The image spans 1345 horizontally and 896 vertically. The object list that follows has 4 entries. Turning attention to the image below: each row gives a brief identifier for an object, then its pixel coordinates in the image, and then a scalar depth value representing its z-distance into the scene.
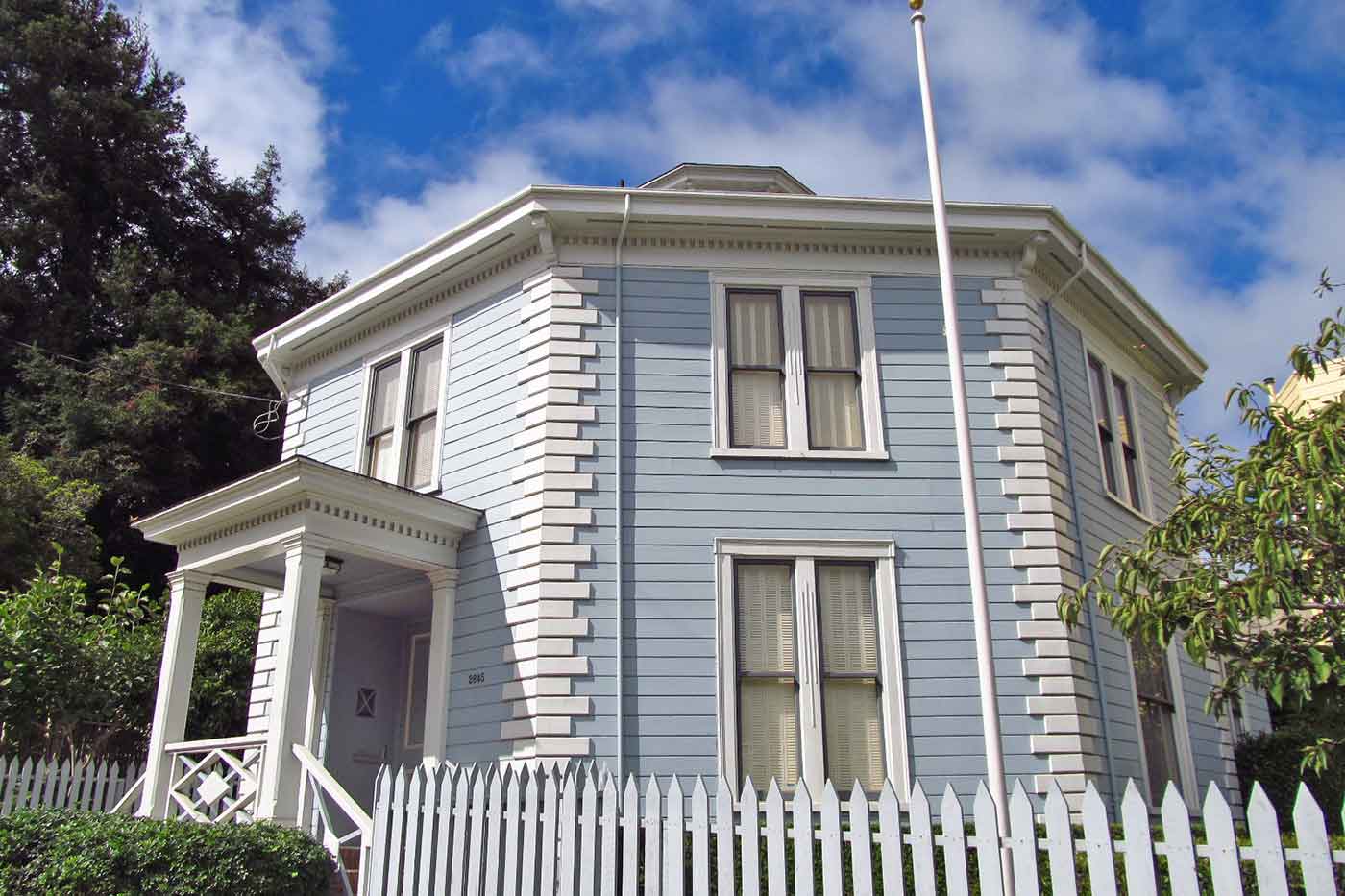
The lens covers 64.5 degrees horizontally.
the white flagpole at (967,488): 6.55
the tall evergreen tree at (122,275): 24.20
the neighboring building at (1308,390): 25.88
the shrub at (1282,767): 11.87
